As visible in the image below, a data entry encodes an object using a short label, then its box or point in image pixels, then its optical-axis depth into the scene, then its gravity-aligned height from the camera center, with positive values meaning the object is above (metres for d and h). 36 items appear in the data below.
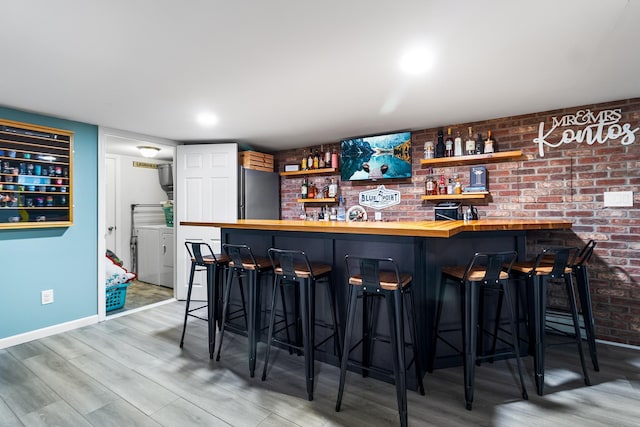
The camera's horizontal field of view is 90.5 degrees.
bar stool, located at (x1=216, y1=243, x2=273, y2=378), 2.34 -0.54
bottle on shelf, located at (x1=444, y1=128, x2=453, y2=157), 3.49 +0.70
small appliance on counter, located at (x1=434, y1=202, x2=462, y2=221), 3.48 -0.01
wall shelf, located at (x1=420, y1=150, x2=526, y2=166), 3.13 +0.54
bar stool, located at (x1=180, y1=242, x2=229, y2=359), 2.71 -0.56
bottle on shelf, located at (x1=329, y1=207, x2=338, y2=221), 4.40 -0.04
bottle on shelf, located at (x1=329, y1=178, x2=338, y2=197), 4.32 +0.29
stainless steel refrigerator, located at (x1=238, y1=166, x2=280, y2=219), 4.27 +0.25
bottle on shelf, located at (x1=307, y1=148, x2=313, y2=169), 4.51 +0.72
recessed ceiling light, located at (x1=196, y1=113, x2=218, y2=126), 3.14 +0.96
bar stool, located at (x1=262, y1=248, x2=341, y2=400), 2.05 -0.53
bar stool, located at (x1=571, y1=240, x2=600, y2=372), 2.38 -0.68
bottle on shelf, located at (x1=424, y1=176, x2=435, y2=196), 3.61 +0.28
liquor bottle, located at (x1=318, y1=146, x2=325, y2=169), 4.42 +0.72
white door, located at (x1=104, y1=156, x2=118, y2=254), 5.17 +0.16
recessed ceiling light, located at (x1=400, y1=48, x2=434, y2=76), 1.91 +0.95
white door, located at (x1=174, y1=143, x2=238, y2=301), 4.19 +0.24
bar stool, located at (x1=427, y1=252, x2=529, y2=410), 1.92 -0.55
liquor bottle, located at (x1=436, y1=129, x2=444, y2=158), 3.53 +0.72
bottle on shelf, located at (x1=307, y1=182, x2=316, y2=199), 4.54 +0.28
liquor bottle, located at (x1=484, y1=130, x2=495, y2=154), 3.24 +0.67
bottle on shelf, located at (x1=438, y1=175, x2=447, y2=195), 3.56 +0.27
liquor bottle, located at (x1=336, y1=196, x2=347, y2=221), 4.33 -0.01
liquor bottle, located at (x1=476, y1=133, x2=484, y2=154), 3.33 +0.68
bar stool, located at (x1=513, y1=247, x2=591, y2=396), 2.09 -0.55
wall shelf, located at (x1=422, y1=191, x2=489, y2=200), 3.30 +0.15
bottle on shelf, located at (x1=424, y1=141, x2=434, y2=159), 3.59 +0.69
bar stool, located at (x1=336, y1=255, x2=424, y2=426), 1.74 -0.59
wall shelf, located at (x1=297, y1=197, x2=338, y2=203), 4.29 +0.15
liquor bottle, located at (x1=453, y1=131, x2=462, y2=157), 3.42 +0.70
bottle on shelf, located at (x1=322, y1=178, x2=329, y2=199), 4.43 +0.29
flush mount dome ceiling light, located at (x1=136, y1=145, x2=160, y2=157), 4.50 +0.90
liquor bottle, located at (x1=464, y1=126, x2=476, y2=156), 3.35 +0.68
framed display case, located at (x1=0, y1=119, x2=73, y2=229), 2.82 +0.35
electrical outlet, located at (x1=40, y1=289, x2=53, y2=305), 3.07 -0.81
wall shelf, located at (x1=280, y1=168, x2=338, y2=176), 4.28 +0.55
